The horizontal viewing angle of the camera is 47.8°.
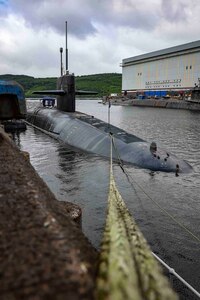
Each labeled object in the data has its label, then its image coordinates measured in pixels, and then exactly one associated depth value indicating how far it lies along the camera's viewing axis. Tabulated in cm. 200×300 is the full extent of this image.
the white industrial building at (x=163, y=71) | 6819
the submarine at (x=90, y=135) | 1030
